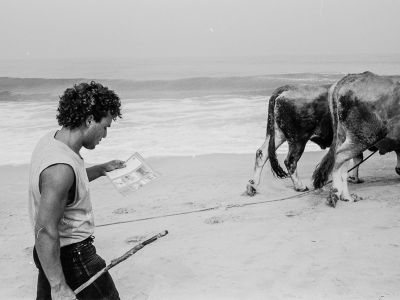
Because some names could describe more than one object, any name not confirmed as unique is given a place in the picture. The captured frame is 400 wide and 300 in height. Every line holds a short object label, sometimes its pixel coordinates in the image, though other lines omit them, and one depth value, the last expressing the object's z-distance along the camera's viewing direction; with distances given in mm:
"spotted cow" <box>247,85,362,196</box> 7043
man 2285
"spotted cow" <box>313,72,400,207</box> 6406
